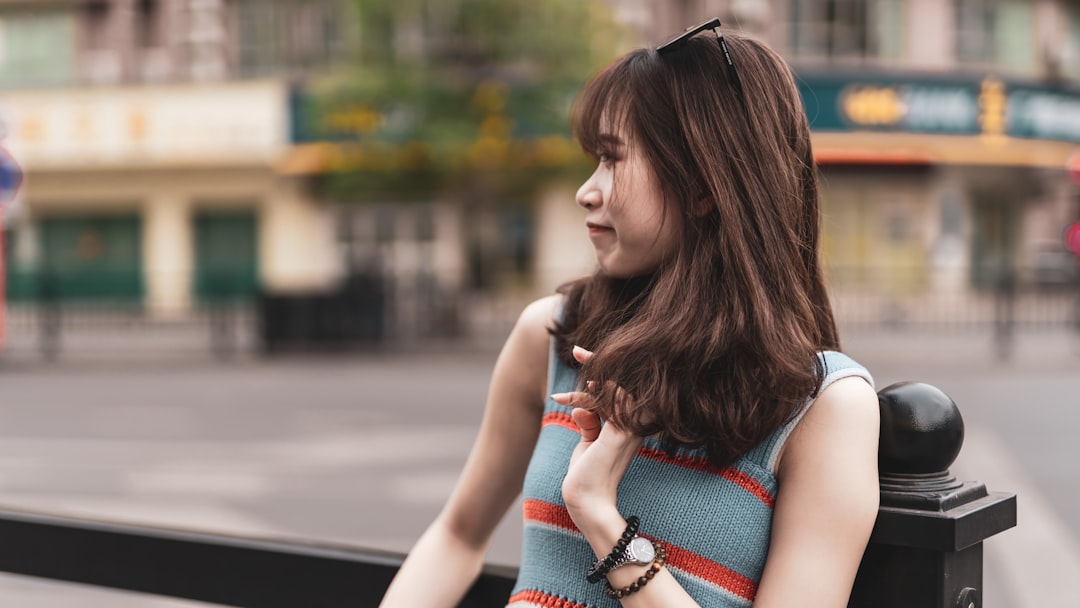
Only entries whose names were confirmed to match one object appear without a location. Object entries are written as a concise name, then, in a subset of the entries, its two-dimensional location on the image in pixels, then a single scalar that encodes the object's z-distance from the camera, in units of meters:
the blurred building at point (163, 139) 26.23
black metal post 1.37
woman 1.45
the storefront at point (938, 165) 24.94
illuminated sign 24.97
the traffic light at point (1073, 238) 24.31
